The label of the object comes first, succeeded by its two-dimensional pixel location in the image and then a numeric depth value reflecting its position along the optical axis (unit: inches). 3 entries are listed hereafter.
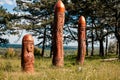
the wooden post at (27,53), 691.3
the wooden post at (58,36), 834.2
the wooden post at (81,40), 965.8
